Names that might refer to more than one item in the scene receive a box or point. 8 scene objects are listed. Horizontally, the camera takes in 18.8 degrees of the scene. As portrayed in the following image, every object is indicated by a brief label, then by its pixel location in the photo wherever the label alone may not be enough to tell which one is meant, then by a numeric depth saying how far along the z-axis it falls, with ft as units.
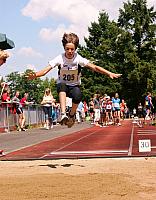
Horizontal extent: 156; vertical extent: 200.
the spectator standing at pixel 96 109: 79.00
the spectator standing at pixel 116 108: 77.83
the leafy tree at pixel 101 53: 234.83
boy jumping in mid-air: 25.89
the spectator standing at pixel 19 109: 66.55
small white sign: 28.78
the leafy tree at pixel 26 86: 365.08
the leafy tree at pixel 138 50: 216.74
